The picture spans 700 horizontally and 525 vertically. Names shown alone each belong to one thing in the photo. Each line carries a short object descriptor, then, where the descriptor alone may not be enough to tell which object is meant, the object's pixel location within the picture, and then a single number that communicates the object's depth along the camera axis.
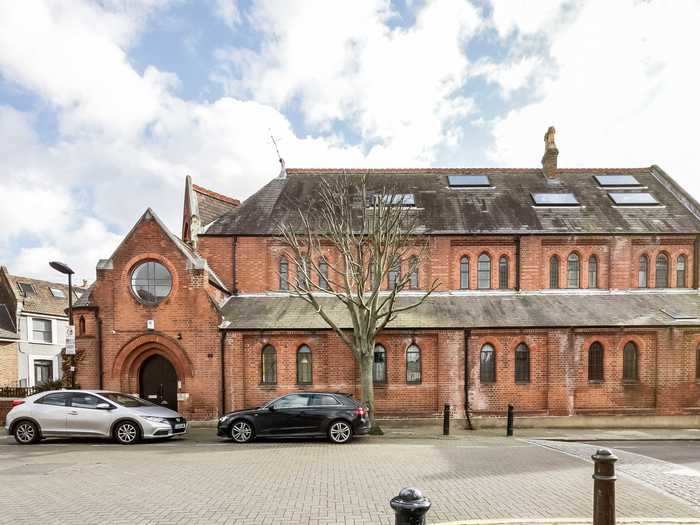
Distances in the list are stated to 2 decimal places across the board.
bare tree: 13.30
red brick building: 15.45
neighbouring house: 27.62
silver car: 11.41
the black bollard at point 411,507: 3.31
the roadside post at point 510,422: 13.27
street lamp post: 14.51
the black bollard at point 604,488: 4.71
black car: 11.44
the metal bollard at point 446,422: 13.36
